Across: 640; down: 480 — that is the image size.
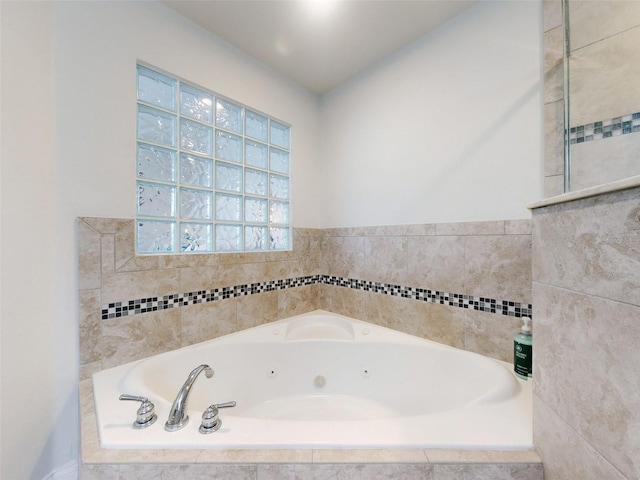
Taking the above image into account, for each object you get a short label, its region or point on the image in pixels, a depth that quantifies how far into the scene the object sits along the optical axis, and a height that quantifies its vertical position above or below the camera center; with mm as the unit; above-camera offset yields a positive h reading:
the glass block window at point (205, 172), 1456 +432
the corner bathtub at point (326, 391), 803 -665
